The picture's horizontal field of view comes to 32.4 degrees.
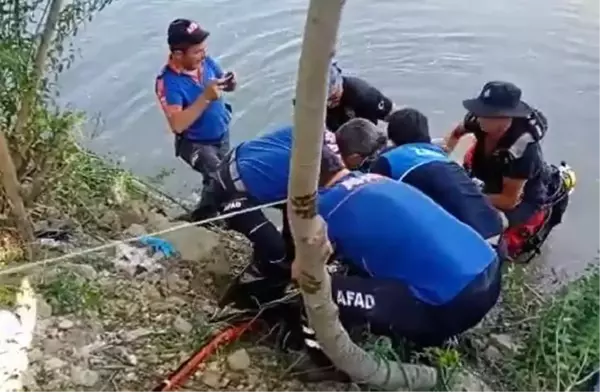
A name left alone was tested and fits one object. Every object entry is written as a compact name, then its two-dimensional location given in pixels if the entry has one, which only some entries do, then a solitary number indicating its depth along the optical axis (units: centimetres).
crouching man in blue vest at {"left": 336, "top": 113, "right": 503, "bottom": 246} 432
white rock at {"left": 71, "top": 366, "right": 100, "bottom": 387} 351
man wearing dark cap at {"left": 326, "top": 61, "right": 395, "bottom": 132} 546
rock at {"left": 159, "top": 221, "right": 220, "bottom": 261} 479
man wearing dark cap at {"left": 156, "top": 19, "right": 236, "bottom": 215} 545
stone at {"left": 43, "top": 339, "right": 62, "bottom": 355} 364
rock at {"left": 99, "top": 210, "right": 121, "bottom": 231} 506
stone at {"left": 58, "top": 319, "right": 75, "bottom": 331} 378
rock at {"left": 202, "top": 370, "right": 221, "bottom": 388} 362
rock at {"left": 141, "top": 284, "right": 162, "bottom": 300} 421
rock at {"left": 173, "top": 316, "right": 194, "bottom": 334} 393
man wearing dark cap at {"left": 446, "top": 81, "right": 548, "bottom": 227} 514
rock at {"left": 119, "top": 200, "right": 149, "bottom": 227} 526
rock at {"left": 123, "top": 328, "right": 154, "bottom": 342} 381
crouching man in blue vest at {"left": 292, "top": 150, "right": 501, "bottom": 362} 377
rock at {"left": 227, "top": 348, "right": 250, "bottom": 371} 374
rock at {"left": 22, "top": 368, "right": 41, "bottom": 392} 341
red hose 352
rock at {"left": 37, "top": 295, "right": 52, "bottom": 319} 383
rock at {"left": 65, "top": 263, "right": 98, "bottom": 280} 416
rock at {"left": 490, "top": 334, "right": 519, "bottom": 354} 415
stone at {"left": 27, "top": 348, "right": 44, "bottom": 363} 357
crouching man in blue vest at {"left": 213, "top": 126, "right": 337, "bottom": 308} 436
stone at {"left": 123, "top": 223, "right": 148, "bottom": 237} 499
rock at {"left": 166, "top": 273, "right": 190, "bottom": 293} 438
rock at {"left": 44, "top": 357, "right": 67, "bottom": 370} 355
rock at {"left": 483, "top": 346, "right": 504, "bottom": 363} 416
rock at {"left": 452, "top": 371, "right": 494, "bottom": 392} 373
